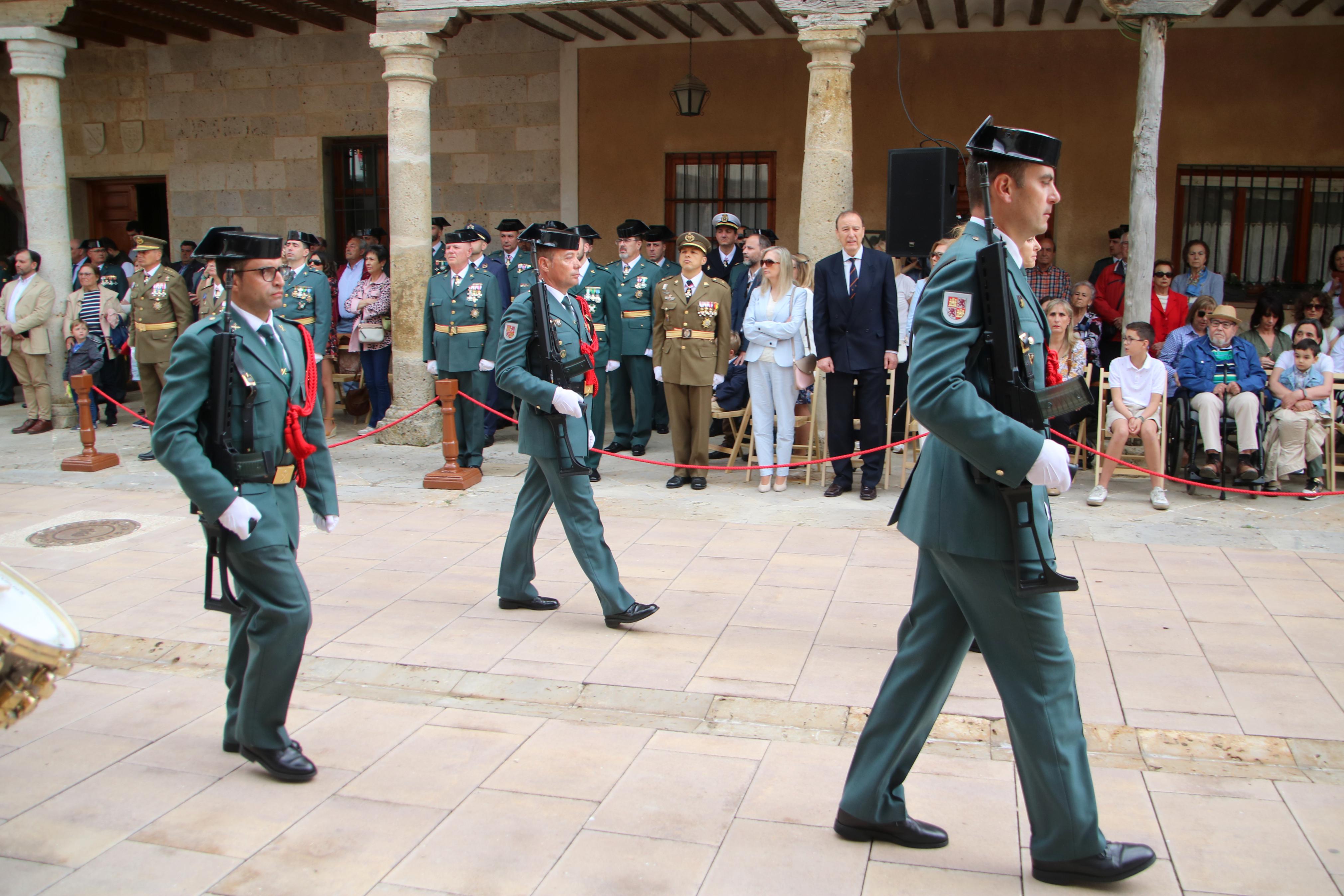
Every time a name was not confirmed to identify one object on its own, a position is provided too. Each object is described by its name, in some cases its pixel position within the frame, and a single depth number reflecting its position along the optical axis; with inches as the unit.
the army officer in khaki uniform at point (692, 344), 317.1
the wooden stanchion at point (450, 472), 314.7
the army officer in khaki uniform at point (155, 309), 403.2
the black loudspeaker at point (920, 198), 291.1
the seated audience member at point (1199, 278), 375.6
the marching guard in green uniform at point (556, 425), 193.9
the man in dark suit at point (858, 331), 300.4
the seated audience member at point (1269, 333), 327.9
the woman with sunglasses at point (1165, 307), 354.0
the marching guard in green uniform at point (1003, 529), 105.1
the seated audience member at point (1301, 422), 297.9
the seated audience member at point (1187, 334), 321.1
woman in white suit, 305.6
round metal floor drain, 263.7
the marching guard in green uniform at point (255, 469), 132.0
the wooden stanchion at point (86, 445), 346.0
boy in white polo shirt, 290.7
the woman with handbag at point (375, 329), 406.3
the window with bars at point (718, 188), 473.1
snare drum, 94.7
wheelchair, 303.4
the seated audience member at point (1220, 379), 301.4
